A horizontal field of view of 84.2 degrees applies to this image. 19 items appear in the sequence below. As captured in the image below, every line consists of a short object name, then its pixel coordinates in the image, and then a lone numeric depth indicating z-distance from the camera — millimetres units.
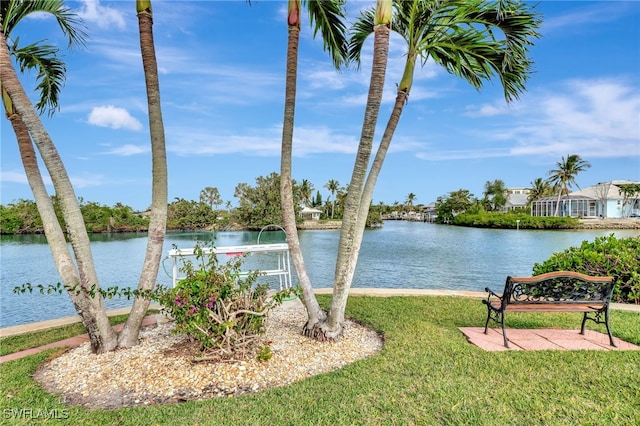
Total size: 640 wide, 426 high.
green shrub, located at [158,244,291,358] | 3482
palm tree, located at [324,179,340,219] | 80812
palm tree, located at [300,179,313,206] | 76238
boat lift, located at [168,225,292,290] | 5500
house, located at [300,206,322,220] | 68750
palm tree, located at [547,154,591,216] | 56156
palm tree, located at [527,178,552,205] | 68619
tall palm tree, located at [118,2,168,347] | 3902
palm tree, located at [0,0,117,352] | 3674
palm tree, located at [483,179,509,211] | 72062
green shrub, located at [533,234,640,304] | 6535
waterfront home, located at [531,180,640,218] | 58188
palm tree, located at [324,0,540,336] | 4090
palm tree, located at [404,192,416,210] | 116375
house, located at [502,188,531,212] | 75562
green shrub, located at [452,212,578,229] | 51072
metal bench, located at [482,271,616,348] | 4141
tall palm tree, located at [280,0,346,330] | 4324
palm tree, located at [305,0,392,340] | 3955
